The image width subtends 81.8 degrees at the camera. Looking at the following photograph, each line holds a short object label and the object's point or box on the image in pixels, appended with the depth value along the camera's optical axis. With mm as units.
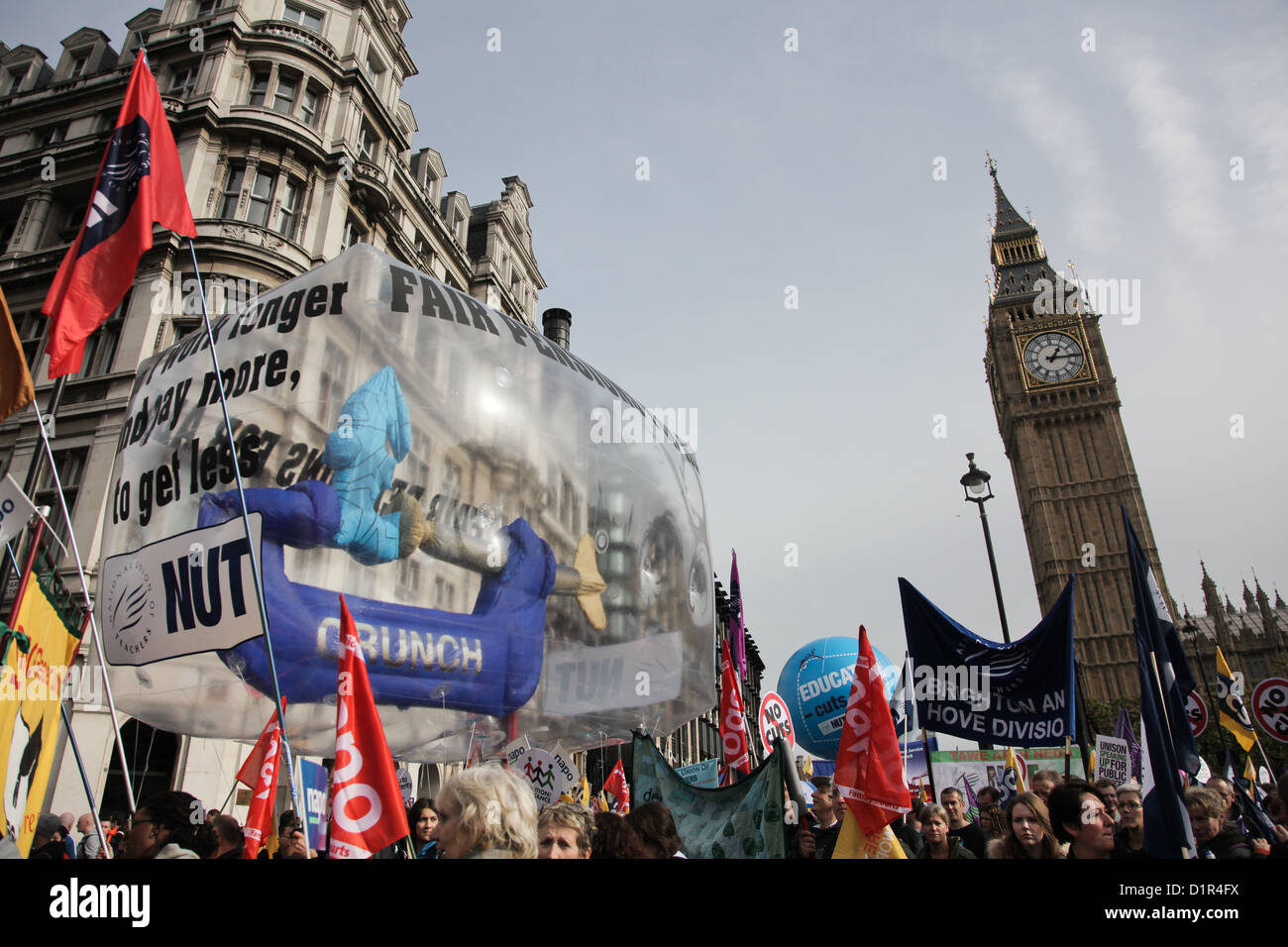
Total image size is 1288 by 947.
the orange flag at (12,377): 6484
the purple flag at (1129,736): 9898
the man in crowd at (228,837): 5508
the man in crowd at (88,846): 9359
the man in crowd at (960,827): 6531
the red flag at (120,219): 6516
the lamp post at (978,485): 15695
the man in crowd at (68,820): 12870
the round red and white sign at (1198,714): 13014
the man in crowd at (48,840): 7086
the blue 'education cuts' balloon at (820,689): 20750
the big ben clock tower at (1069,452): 89938
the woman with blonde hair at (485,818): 3227
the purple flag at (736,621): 15456
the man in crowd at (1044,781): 7411
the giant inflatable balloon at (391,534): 6578
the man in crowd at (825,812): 6695
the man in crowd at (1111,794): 6172
